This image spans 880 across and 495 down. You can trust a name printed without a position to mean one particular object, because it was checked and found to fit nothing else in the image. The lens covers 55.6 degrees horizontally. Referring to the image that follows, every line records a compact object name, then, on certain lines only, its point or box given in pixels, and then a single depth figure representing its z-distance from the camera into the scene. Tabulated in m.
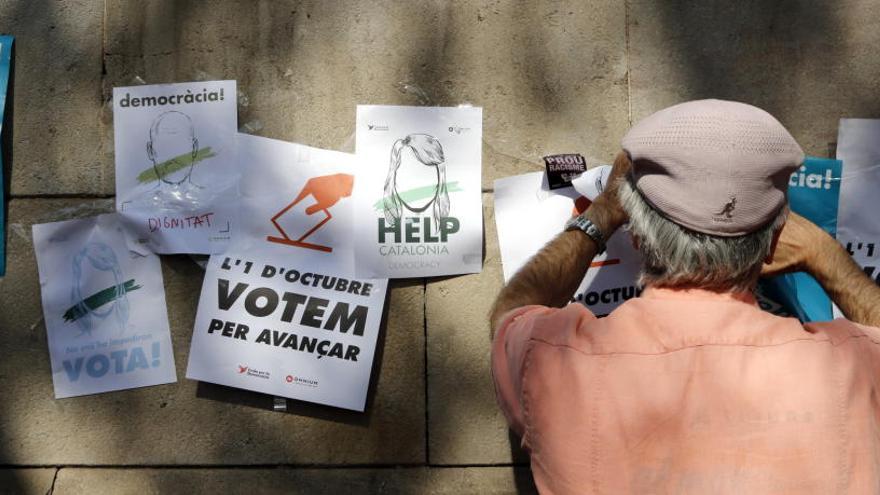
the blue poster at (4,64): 2.12
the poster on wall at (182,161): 2.09
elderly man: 1.19
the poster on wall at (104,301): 2.13
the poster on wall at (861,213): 2.06
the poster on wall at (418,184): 2.07
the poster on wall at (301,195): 2.09
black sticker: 2.05
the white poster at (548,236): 2.05
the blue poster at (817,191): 2.03
